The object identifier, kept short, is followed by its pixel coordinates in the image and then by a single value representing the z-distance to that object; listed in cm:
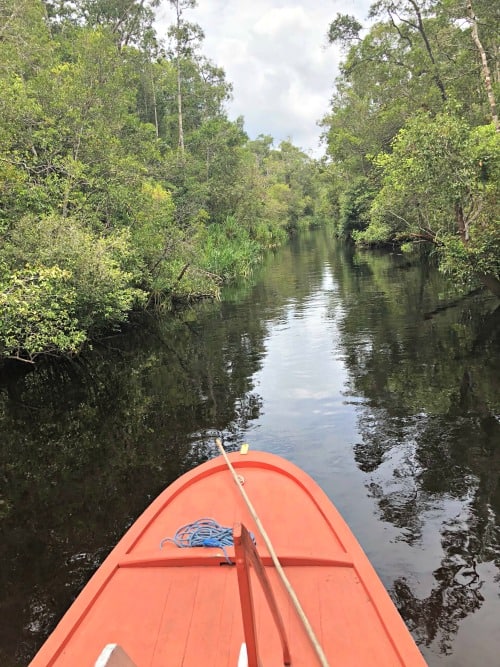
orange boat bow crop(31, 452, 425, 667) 259
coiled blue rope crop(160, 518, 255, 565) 349
